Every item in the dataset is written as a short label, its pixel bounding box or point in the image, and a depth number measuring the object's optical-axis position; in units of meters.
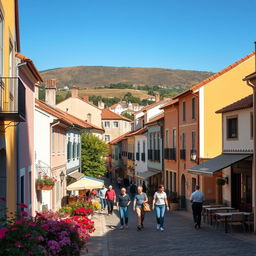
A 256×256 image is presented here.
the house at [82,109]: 73.91
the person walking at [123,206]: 19.70
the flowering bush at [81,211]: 17.97
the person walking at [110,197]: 26.42
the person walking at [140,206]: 19.28
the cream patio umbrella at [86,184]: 28.94
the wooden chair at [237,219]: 18.38
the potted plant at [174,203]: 33.38
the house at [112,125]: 93.75
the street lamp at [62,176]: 30.02
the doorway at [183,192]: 34.22
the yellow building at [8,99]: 10.66
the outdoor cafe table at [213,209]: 21.28
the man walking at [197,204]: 19.97
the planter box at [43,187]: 22.31
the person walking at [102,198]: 31.59
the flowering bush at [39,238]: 7.64
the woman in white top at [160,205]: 18.98
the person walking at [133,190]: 46.75
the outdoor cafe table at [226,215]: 18.46
